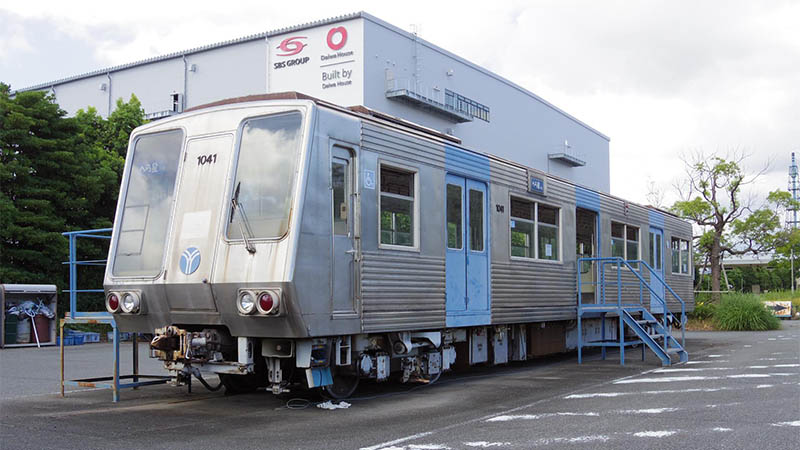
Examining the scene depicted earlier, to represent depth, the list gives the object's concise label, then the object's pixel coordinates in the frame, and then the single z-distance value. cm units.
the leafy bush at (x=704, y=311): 2749
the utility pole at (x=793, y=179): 6994
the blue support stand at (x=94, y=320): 954
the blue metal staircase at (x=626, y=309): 1361
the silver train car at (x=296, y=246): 825
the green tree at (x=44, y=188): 2062
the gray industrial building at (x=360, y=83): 3250
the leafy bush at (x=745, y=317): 2589
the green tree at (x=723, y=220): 3441
